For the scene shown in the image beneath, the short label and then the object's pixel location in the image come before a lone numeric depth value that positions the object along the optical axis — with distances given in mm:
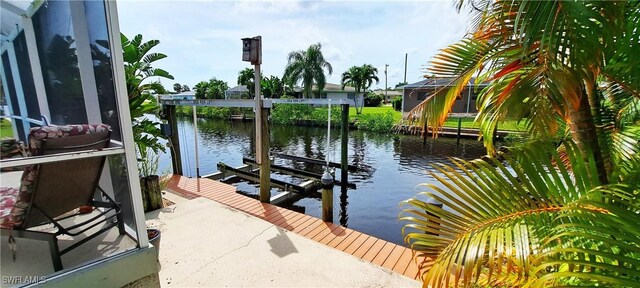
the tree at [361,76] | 33906
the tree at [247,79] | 36825
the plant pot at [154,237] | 2809
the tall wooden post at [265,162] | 4770
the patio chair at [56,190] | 1828
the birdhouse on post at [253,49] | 4430
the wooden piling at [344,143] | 6703
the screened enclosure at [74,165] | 1837
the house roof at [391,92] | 49656
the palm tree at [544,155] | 1207
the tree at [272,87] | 32388
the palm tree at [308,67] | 28609
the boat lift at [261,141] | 4945
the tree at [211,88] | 38000
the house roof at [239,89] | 38394
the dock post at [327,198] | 4500
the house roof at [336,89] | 40375
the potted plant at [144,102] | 4346
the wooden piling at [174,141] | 6273
